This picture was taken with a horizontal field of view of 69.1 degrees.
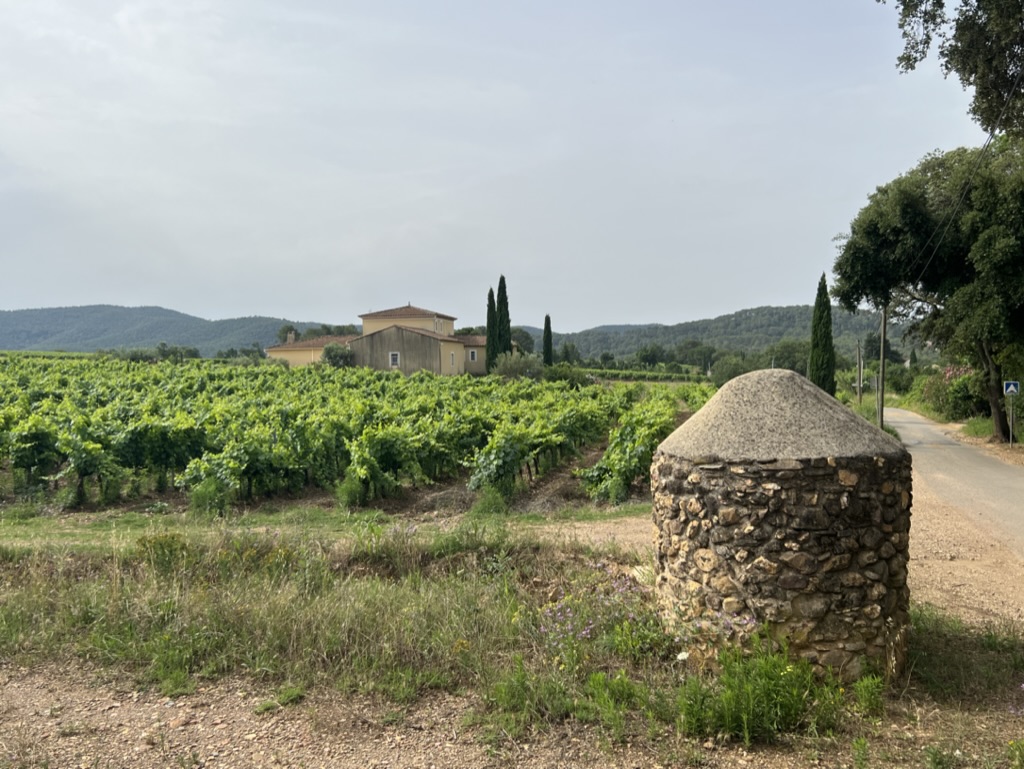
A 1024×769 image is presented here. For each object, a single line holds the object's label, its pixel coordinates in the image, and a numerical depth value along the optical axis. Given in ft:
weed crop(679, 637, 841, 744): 14.47
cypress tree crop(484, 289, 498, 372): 191.83
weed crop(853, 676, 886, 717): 15.34
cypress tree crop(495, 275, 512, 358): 192.65
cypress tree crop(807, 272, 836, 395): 109.29
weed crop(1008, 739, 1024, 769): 12.85
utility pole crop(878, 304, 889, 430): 80.03
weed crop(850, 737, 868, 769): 13.18
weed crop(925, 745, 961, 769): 13.12
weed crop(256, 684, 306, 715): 15.91
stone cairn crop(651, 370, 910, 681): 16.30
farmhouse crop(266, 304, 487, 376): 176.45
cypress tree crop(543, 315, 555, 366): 210.24
